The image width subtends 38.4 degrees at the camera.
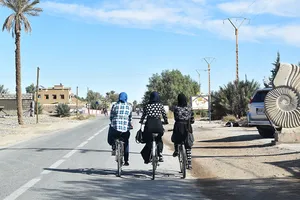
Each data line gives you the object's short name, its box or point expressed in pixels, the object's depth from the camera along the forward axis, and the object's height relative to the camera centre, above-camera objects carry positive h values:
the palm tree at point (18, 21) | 39.25 +8.01
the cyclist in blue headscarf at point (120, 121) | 9.81 -0.29
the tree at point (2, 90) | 147.23 +6.35
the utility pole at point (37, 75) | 47.00 +3.57
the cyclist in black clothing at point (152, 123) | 9.45 -0.32
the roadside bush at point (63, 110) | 73.75 -0.31
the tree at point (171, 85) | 109.94 +6.25
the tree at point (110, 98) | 194.40 +4.78
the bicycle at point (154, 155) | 9.17 -1.00
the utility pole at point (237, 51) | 41.75 +5.65
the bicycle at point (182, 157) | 9.25 -1.06
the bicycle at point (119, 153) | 9.56 -1.01
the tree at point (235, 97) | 44.94 +1.26
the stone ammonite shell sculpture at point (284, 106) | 14.23 +0.09
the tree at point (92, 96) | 181.88 +5.61
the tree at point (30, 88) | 193.57 +9.09
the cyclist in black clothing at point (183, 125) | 9.55 -0.37
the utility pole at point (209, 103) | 45.79 +0.62
